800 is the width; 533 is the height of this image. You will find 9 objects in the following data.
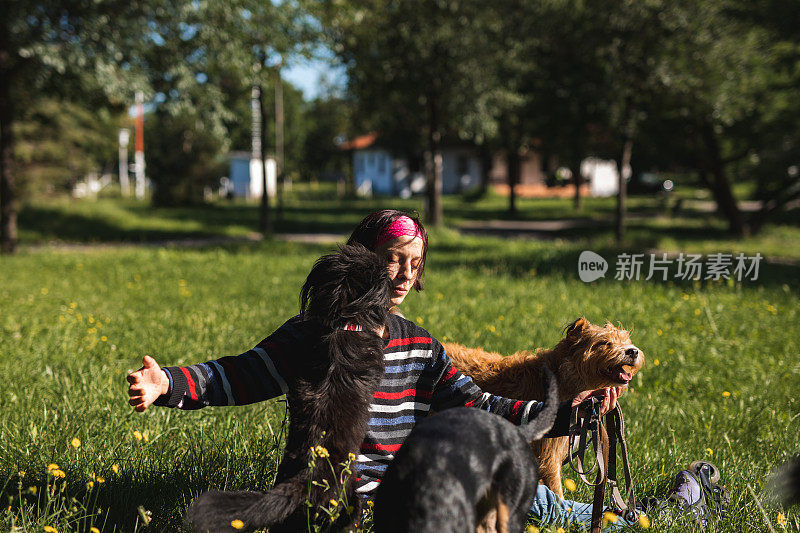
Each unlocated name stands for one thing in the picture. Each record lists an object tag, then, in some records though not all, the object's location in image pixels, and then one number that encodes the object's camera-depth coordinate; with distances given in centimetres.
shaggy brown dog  296
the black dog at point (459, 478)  173
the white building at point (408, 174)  5625
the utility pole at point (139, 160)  3841
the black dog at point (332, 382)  219
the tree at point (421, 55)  1748
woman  235
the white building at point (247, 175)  5181
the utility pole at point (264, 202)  1861
